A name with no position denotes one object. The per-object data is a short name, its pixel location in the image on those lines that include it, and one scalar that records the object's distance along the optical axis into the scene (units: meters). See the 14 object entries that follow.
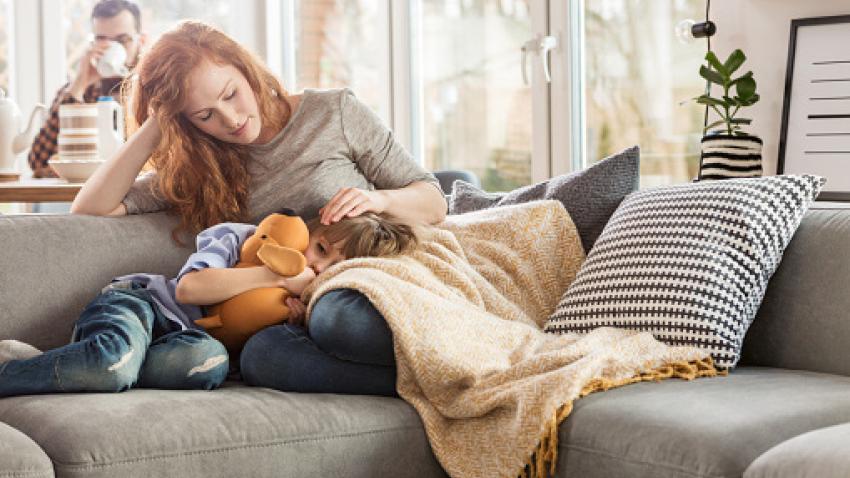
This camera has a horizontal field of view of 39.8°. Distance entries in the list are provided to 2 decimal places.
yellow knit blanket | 1.86
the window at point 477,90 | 4.28
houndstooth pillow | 2.12
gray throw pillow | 2.54
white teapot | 3.29
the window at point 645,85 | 3.52
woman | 2.50
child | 1.97
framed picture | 2.95
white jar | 3.33
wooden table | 2.87
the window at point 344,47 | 5.27
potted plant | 2.86
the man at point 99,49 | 4.26
